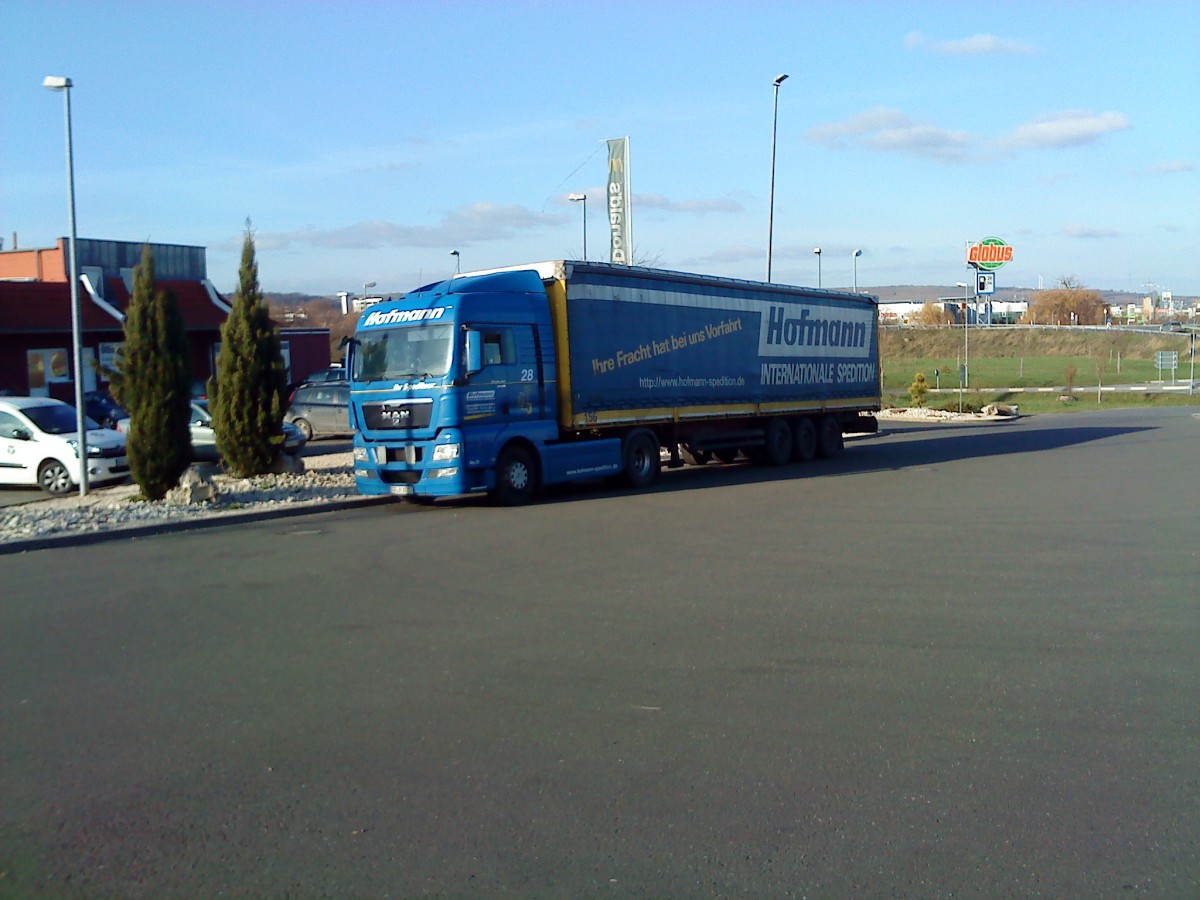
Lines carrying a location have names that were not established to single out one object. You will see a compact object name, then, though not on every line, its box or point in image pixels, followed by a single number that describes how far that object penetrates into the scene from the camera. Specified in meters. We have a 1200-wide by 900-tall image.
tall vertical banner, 29.09
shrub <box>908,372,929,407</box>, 49.47
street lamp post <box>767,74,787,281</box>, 32.81
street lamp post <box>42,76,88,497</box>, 17.91
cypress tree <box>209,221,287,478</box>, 19.16
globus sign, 81.50
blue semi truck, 17.16
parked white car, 20.05
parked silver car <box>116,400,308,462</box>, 24.59
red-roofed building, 34.19
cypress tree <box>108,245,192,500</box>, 17.41
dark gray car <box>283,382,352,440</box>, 31.67
